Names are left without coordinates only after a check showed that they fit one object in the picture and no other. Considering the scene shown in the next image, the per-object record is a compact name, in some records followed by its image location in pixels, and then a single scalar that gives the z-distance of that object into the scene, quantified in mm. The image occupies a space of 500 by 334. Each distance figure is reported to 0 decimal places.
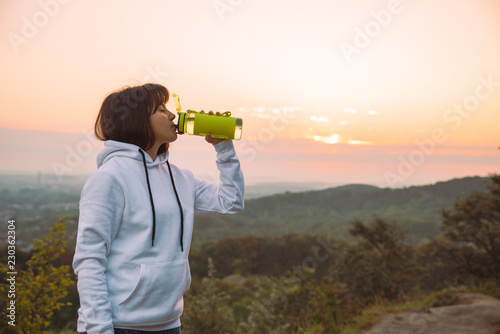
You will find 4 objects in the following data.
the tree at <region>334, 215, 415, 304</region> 8344
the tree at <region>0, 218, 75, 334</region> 3818
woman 1309
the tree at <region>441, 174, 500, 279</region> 8289
